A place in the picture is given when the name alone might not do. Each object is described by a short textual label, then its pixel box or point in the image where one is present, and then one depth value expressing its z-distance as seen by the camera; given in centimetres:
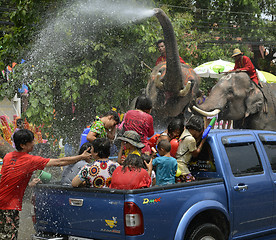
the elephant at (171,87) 923
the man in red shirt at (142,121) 655
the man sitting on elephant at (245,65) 1083
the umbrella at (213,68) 1670
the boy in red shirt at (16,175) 539
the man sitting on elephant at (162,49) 1036
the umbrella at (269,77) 1922
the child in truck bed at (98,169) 521
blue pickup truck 469
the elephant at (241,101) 1054
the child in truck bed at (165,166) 568
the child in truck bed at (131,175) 502
